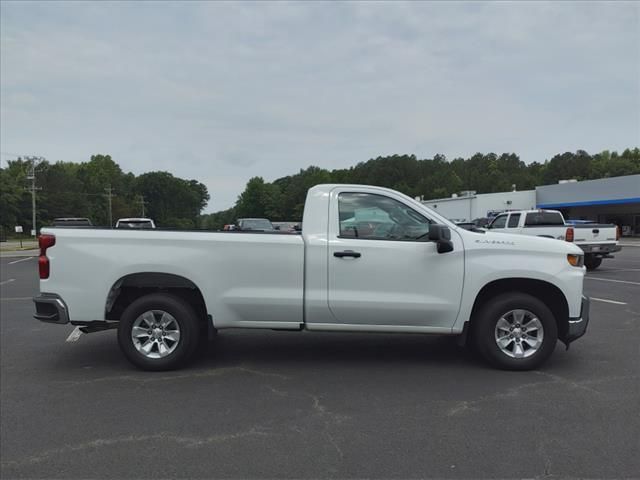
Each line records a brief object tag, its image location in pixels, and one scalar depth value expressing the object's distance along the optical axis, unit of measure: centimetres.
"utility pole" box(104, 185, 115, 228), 10570
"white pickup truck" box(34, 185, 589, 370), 514
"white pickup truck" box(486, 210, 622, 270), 1523
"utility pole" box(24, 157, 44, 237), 9701
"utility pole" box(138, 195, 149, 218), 12619
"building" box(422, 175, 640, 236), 4138
